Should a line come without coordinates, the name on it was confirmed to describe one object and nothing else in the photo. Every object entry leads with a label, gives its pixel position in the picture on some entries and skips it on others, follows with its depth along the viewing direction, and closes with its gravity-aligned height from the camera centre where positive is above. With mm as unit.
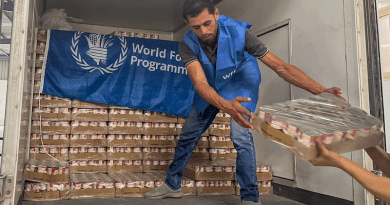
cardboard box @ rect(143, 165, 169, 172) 4574 -502
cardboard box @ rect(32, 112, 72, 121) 4359 +149
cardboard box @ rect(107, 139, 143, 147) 4550 -186
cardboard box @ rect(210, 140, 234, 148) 4711 -207
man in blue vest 2609 +490
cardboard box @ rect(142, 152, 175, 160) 4623 -345
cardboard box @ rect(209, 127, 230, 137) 4738 -50
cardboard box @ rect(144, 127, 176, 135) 4742 -37
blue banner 4637 +765
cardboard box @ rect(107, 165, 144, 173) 4488 -499
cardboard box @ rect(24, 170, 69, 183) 3471 -471
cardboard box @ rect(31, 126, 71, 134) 4320 -9
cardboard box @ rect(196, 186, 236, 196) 3775 -655
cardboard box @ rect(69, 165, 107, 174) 4319 -492
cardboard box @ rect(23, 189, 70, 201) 3357 -629
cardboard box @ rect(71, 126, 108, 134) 4457 -21
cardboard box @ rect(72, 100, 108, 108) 4594 +307
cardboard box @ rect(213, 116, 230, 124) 4828 +109
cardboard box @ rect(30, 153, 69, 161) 4227 -328
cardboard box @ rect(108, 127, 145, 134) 4598 -23
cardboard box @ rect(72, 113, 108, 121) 4516 +143
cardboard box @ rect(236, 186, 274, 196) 3973 -691
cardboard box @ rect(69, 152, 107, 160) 4388 -339
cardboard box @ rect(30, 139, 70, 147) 4277 -174
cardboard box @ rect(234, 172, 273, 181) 3979 -530
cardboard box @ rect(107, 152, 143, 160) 4516 -347
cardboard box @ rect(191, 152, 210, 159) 4699 -350
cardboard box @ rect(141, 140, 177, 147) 4652 -192
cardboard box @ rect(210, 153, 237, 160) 4680 -364
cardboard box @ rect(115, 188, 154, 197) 3619 -641
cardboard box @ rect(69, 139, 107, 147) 4422 -173
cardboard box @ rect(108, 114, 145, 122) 4656 +145
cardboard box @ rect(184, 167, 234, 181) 3813 -507
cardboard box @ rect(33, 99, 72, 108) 4434 +314
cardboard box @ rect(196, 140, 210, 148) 4738 -207
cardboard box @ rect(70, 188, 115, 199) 3518 -635
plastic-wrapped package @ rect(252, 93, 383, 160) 1418 +5
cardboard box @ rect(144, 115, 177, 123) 4823 +136
